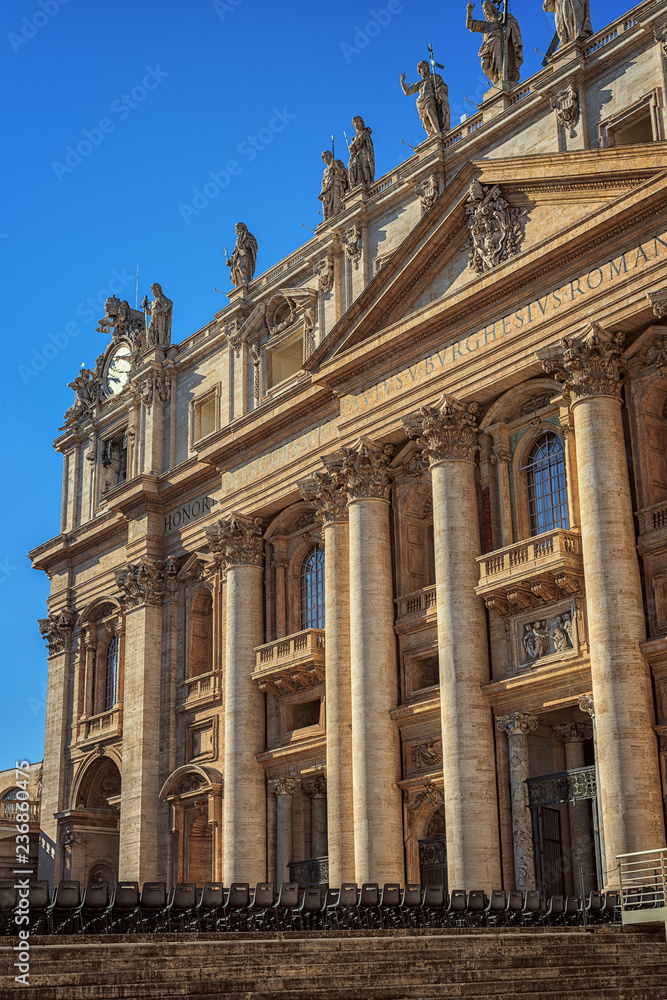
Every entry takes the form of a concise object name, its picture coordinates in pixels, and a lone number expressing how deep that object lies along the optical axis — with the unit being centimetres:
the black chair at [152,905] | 2152
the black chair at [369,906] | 2327
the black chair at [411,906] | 2325
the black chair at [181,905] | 2159
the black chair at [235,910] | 2217
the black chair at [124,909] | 2127
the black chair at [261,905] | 2270
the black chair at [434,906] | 2343
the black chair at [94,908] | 2094
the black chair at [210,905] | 2205
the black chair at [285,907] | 2308
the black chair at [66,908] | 2055
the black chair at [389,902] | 2358
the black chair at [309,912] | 2198
